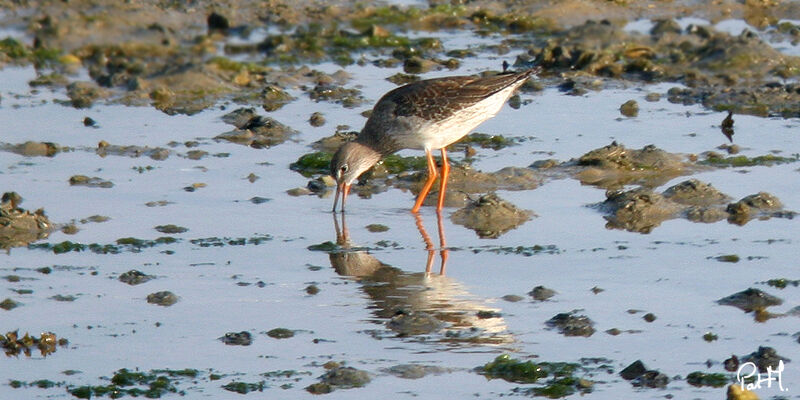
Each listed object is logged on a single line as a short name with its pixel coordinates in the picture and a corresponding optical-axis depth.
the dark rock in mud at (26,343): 15.04
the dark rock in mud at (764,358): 13.95
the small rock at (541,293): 16.64
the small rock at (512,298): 16.56
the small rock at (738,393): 12.53
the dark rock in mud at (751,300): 16.02
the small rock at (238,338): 15.27
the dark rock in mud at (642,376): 13.72
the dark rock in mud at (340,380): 13.84
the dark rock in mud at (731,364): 14.06
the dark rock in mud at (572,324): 15.37
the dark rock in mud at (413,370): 14.14
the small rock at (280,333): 15.45
